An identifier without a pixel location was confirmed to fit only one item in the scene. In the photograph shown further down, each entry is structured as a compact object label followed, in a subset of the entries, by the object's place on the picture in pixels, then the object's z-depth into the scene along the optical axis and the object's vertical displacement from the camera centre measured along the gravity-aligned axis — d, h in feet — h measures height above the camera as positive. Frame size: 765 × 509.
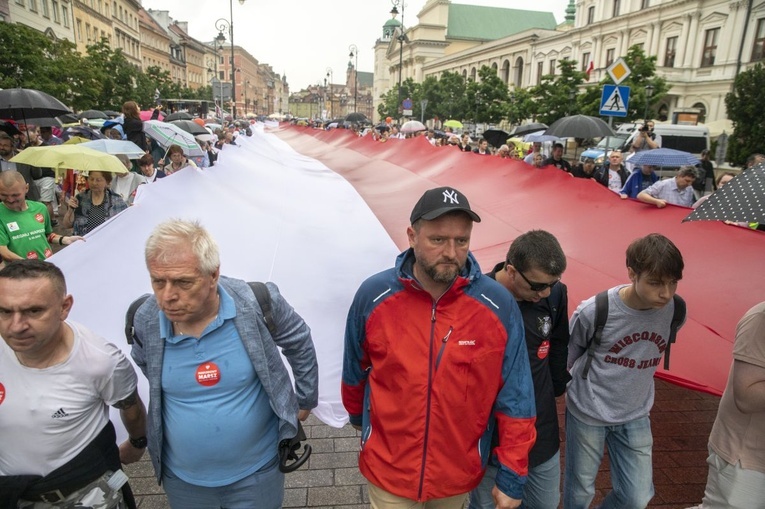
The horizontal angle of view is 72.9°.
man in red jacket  7.35 -3.39
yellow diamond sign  31.13 +3.59
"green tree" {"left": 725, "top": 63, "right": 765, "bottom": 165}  76.02 +3.49
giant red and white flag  11.92 -3.75
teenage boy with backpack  9.57 -4.61
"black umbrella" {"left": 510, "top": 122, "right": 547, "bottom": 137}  58.65 +0.11
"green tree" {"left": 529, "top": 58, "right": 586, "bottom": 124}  96.53 +7.09
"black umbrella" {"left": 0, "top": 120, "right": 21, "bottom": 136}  31.66 -1.19
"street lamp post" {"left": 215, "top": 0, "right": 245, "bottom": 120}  102.96 +17.11
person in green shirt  14.24 -3.21
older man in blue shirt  7.20 -3.68
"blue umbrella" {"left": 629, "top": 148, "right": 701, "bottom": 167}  29.22 -1.34
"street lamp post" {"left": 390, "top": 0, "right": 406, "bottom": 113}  106.68 +23.15
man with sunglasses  8.55 -3.56
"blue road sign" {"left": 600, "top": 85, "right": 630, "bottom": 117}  31.32 +1.90
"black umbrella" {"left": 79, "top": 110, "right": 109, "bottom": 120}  72.59 -0.41
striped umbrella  35.12 -1.44
